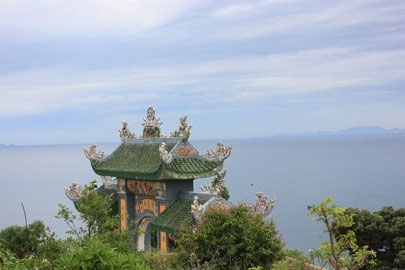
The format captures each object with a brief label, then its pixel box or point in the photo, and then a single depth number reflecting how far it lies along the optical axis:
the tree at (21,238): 22.92
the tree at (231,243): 14.10
